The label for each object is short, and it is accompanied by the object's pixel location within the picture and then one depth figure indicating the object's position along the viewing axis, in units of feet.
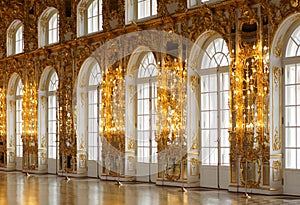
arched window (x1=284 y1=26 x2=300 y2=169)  44.04
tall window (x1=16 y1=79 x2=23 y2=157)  81.43
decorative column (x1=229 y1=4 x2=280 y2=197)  45.14
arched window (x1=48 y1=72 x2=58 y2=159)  73.31
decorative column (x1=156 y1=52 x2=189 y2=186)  53.01
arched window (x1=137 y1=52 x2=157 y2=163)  57.82
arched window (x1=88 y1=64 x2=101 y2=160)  66.13
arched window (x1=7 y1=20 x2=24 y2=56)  80.69
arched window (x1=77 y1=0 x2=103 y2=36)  65.05
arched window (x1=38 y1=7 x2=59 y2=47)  72.59
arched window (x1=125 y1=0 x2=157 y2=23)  57.93
